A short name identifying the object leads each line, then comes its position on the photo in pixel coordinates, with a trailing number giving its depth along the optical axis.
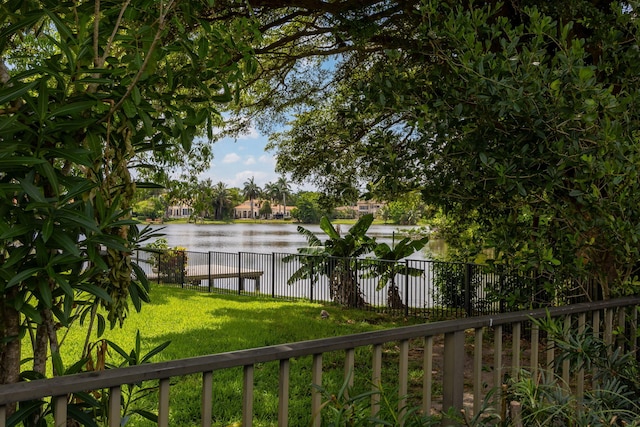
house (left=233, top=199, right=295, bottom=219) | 30.83
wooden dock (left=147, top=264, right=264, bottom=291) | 15.58
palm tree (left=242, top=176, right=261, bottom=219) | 53.56
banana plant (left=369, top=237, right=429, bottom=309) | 11.07
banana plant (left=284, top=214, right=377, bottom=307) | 11.73
